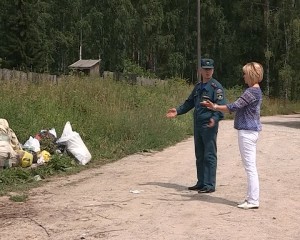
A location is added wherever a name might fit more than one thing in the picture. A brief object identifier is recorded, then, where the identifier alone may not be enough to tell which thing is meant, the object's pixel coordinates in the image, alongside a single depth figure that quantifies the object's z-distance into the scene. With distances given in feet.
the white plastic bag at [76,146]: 34.73
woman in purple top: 21.76
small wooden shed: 80.33
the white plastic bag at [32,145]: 33.37
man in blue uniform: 24.84
